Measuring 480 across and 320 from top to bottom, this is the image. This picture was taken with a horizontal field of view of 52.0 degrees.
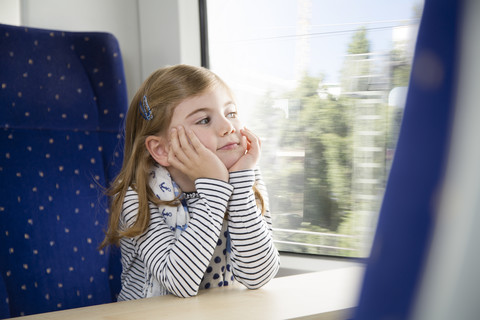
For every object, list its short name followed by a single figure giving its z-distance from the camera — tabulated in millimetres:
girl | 931
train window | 1277
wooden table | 705
